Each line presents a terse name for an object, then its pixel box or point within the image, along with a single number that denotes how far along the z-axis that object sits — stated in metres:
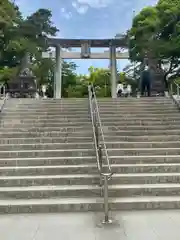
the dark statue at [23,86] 8.82
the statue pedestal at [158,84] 8.53
